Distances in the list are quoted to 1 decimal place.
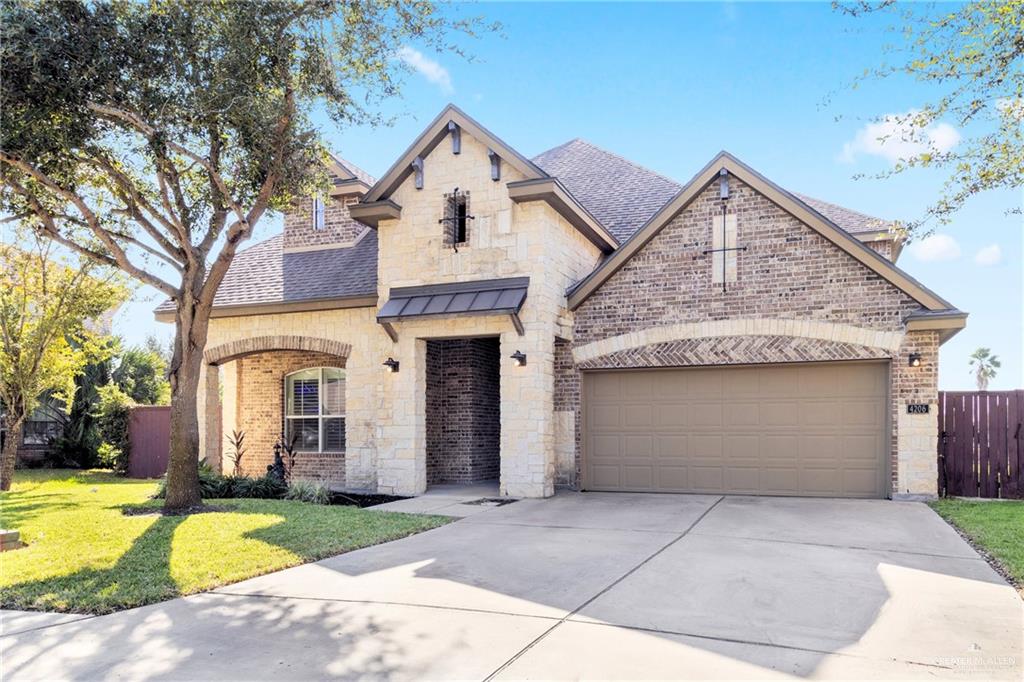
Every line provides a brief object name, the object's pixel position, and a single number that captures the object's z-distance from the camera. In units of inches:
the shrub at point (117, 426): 773.3
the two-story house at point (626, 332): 489.7
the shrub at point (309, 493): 514.9
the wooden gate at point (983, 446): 499.5
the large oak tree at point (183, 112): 390.0
